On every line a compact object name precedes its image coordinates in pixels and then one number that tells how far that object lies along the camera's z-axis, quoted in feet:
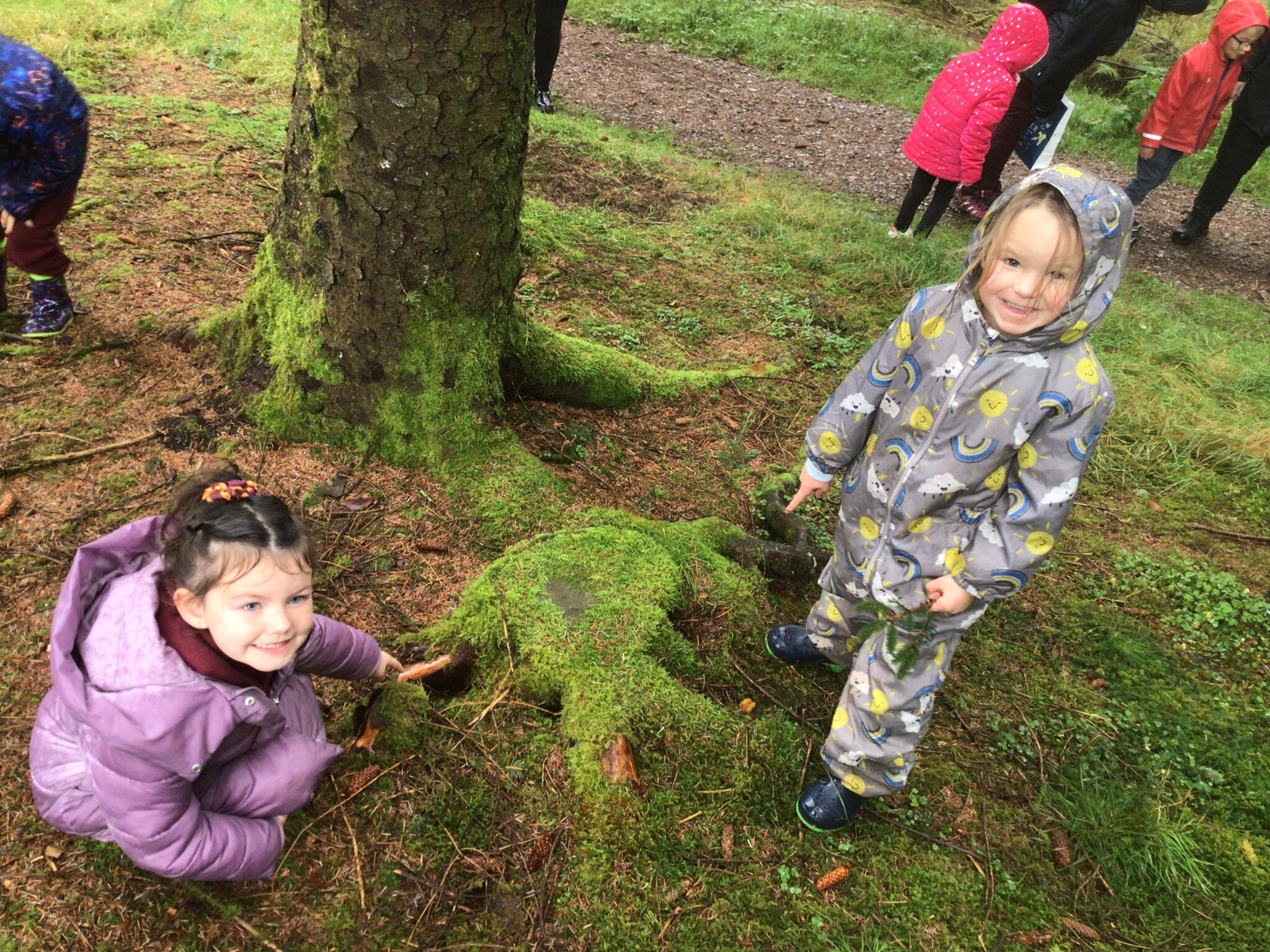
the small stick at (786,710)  9.77
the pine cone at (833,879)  7.98
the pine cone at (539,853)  7.16
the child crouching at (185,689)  5.90
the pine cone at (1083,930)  8.11
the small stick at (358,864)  6.71
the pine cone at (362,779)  7.35
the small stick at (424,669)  8.18
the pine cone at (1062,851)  8.80
